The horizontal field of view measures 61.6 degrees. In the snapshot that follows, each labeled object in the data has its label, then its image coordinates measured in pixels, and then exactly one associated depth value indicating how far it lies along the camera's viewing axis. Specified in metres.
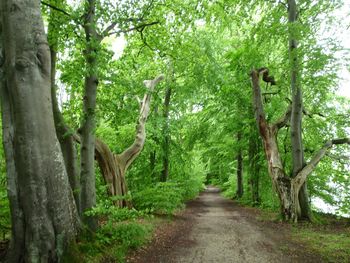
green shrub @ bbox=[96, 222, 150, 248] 5.95
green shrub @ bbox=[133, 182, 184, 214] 9.59
